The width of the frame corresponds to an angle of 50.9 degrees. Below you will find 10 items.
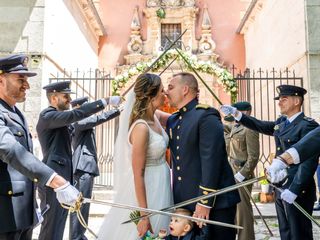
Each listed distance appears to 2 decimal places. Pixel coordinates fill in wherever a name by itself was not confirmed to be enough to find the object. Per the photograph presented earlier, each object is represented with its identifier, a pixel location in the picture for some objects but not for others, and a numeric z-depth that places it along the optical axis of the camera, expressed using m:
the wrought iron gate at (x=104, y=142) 10.32
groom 2.37
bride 2.55
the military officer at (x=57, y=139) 3.41
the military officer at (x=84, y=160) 4.38
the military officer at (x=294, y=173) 3.12
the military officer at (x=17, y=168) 2.05
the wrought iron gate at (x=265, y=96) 8.77
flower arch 8.48
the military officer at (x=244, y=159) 4.14
